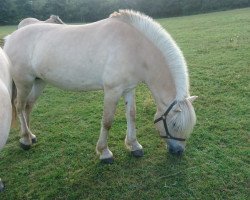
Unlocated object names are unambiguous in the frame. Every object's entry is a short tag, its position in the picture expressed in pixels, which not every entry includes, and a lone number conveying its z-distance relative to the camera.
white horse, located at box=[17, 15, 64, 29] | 8.02
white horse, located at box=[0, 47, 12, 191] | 2.86
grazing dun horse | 3.64
